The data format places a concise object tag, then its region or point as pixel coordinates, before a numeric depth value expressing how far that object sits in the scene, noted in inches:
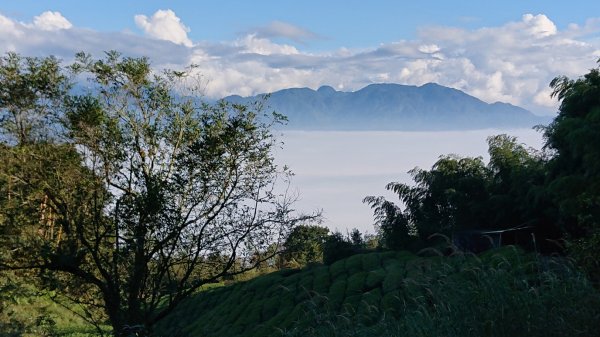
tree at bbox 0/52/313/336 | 585.3
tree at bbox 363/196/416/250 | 1014.4
